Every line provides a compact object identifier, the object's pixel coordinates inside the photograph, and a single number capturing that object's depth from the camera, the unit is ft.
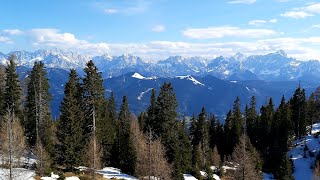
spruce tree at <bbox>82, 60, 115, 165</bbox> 188.24
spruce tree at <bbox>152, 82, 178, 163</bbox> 220.64
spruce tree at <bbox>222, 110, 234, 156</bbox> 351.25
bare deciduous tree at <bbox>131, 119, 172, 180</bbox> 186.19
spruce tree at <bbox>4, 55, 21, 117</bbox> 223.30
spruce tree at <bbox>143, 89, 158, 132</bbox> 223.71
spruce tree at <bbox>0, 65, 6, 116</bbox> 227.20
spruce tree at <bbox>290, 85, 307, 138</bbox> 348.86
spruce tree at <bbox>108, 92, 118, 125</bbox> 358.72
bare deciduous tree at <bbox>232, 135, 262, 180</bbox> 173.47
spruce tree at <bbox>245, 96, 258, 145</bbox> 367.66
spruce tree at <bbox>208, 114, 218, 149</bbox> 370.65
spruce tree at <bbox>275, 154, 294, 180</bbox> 251.60
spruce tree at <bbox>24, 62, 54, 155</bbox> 209.15
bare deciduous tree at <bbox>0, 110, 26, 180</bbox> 124.67
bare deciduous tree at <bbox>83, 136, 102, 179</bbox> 181.06
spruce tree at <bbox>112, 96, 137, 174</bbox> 237.86
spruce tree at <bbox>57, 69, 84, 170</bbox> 193.77
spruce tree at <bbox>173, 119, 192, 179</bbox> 221.87
